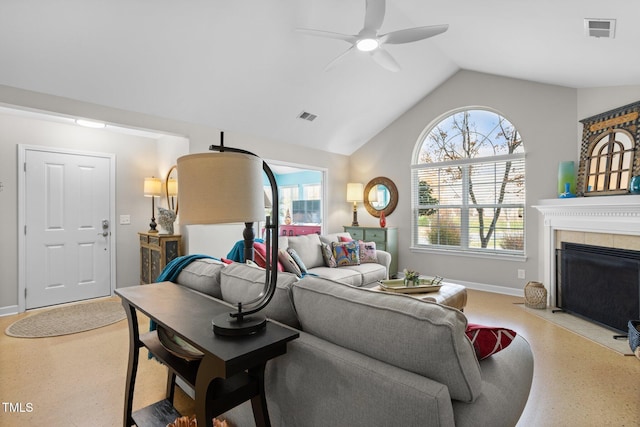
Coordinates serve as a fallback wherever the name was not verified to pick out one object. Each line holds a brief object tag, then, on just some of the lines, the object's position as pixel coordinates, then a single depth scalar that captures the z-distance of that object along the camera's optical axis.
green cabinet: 5.37
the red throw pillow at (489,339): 1.16
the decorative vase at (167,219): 4.18
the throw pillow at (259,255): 3.16
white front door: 3.87
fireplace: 2.98
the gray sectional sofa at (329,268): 3.77
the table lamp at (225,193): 1.06
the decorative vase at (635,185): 2.96
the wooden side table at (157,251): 3.98
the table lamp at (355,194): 5.90
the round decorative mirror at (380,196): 5.71
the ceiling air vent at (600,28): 2.36
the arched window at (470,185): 4.61
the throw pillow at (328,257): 4.17
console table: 1.02
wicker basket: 3.81
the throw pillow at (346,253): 4.21
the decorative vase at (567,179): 3.77
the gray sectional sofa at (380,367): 0.94
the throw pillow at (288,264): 3.34
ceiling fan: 2.52
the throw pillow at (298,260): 3.55
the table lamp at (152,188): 4.40
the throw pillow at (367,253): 4.41
